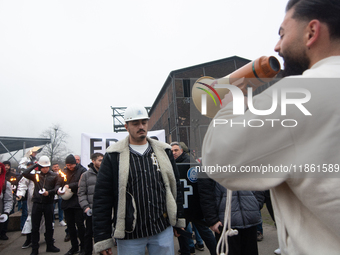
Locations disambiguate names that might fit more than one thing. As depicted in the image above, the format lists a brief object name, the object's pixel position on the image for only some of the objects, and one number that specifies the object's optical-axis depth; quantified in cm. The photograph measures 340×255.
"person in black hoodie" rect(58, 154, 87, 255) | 505
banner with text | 621
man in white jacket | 65
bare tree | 3278
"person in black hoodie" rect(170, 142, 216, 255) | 369
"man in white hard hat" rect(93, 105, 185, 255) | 237
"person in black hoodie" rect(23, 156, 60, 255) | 531
